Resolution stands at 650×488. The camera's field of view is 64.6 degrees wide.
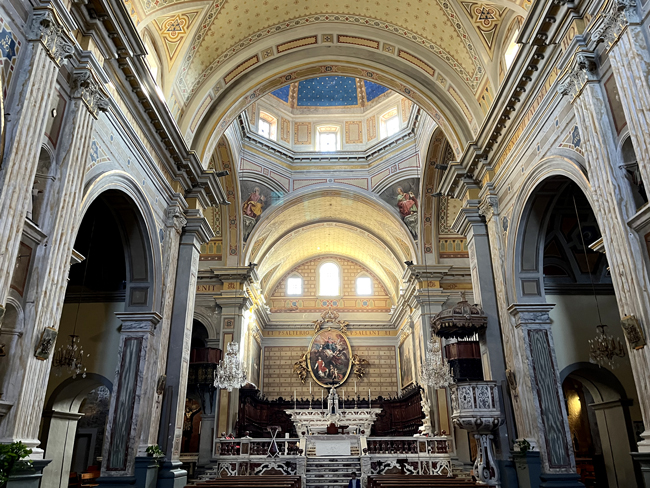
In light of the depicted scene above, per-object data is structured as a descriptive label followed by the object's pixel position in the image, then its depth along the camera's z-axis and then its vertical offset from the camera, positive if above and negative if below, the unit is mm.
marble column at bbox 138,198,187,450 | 9000 +2526
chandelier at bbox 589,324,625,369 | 7875 +1348
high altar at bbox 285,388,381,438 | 16331 +783
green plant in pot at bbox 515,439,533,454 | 8391 -67
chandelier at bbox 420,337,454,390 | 13375 +1837
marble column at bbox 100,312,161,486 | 8352 +818
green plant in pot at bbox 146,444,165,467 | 8578 -101
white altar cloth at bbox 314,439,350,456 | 14383 -77
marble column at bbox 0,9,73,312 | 4980 +3152
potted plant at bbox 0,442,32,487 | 4668 -87
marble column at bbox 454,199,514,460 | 9539 +2866
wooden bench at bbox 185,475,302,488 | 7602 -556
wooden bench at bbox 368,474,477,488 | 7234 -543
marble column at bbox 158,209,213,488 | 9406 +1825
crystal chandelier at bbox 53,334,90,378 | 9133 +1516
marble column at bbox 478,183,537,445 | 8688 +1836
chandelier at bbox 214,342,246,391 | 13906 +1850
